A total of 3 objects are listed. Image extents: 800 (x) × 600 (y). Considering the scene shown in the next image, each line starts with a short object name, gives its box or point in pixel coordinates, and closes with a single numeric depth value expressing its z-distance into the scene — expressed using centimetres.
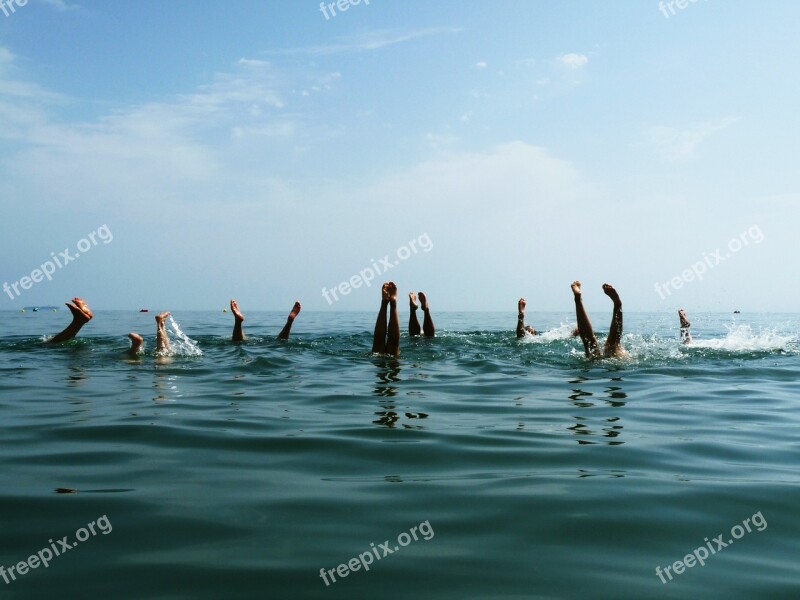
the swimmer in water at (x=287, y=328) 1540
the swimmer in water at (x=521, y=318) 1598
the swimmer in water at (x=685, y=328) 1525
